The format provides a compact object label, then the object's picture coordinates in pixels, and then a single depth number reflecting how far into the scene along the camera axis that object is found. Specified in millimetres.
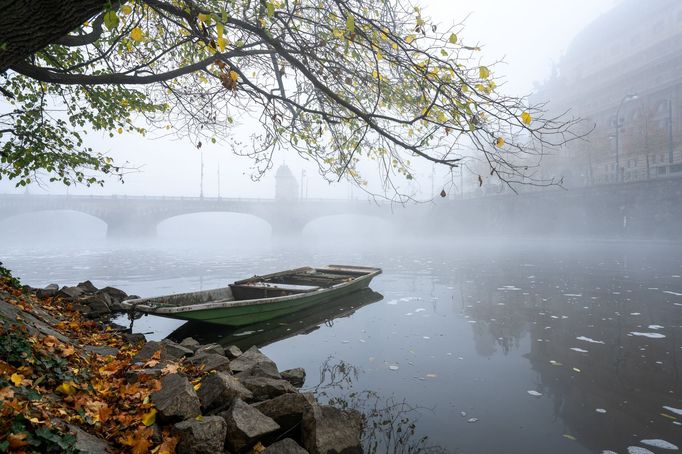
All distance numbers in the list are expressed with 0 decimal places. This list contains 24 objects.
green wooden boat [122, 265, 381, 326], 6898
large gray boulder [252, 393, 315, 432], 3580
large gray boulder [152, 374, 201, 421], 3219
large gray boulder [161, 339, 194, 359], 5357
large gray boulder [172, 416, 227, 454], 2898
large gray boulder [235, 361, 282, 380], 4707
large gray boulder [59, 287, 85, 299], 9005
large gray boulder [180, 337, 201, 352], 6201
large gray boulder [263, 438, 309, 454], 3049
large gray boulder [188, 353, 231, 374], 4723
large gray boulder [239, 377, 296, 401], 4156
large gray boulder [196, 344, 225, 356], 5752
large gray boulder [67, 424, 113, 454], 2498
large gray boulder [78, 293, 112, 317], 8523
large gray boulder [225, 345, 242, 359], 5754
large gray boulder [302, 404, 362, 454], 3387
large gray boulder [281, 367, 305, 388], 5473
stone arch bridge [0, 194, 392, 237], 50625
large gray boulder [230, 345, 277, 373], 4969
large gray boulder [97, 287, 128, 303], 10005
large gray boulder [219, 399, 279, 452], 3146
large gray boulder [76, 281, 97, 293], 10457
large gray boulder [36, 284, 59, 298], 8470
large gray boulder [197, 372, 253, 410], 3666
